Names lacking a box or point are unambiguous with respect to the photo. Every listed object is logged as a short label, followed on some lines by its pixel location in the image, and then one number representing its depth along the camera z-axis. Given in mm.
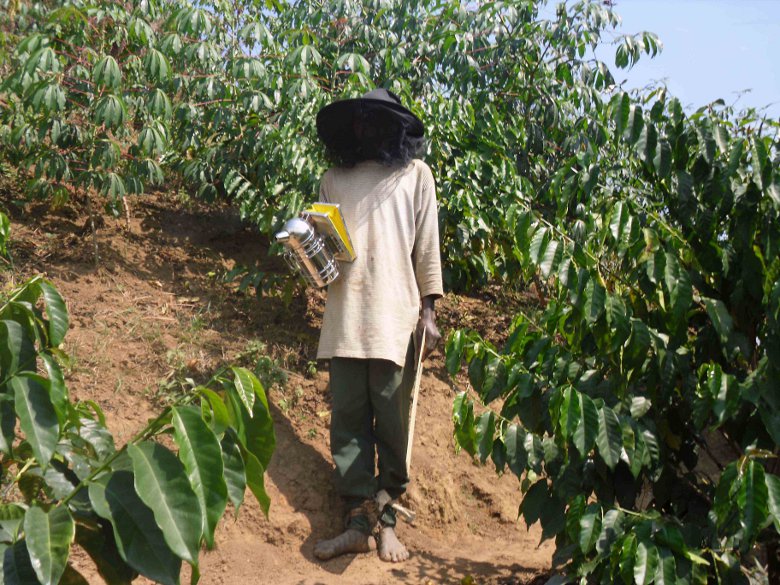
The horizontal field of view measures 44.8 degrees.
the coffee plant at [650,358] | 2775
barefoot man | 3969
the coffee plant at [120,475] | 1752
